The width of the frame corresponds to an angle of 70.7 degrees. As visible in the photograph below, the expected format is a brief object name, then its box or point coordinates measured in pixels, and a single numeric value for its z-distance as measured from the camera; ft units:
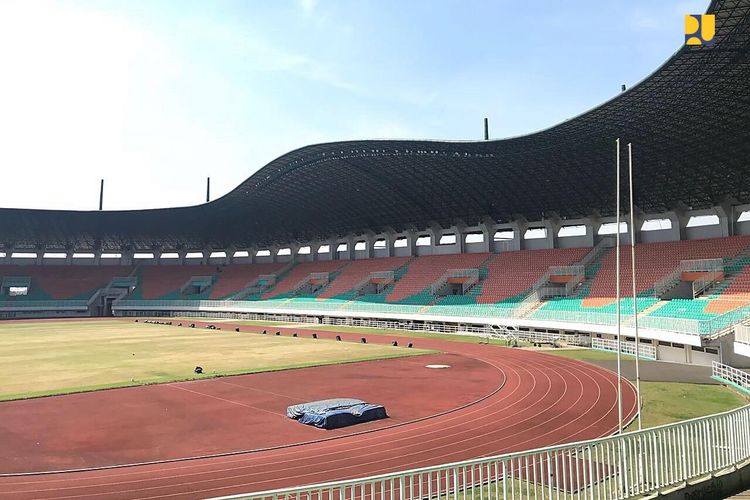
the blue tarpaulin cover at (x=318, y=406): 59.35
